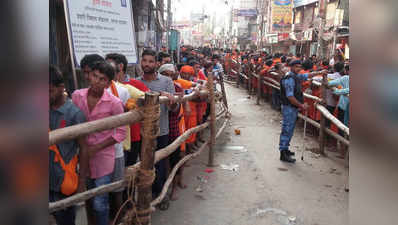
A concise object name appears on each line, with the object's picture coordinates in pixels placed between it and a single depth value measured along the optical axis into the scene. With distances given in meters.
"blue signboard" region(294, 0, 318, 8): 22.50
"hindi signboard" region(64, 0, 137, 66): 3.10
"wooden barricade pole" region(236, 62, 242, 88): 15.79
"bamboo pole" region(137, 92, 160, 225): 2.20
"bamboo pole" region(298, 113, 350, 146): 5.10
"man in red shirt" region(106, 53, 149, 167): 3.30
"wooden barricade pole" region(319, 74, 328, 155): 5.86
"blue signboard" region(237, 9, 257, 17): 35.88
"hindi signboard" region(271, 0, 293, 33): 24.70
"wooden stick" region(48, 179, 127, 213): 1.84
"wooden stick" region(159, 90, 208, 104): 2.93
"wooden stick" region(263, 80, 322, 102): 5.89
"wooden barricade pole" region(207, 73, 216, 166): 5.06
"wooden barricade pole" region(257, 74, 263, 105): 11.33
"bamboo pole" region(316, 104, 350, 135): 4.56
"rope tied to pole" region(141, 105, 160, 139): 2.20
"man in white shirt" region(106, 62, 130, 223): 2.60
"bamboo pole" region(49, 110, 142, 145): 1.54
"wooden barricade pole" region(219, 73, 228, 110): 8.78
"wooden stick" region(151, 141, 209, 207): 3.06
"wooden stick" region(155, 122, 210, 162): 2.79
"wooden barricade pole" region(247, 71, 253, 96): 13.23
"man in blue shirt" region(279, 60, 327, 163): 5.25
